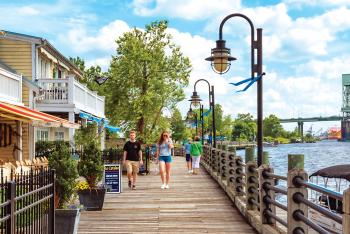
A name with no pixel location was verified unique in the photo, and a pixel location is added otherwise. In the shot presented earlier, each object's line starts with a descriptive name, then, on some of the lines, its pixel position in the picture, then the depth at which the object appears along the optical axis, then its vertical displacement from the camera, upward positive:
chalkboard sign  16.52 -1.07
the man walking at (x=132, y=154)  17.70 -0.33
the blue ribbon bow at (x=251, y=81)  12.21 +1.34
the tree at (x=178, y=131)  100.81 +2.20
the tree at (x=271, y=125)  186.38 +6.07
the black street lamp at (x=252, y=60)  12.33 +1.93
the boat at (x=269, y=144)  188.62 -0.47
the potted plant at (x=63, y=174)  9.52 -0.51
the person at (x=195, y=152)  25.66 -0.40
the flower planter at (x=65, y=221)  8.80 -1.20
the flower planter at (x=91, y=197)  13.20 -1.24
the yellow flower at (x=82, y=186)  13.35 -1.00
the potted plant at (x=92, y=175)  13.22 -0.73
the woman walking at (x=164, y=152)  17.89 -0.28
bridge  177.88 +7.12
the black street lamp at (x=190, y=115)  41.12 +2.05
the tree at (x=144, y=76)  43.81 +5.29
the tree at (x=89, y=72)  64.58 +8.57
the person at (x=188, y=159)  29.65 -0.87
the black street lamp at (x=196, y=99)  31.53 +2.44
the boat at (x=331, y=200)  16.30 -1.96
